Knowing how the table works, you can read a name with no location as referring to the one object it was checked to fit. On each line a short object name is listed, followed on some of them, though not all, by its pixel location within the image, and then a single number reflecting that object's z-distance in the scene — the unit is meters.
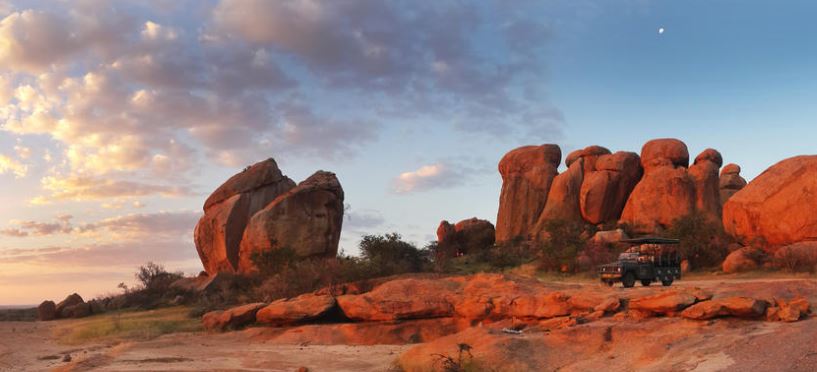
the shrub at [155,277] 41.47
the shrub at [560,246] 36.16
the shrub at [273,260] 36.81
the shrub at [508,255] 42.25
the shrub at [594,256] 35.69
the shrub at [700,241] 36.19
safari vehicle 24.19
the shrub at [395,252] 34.00
